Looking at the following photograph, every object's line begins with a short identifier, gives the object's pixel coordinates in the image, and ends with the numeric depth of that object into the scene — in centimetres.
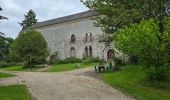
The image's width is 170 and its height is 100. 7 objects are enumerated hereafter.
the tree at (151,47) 958
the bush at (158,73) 979
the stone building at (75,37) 2401
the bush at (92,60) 2210
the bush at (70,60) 2395
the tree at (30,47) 2246
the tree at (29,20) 4096
